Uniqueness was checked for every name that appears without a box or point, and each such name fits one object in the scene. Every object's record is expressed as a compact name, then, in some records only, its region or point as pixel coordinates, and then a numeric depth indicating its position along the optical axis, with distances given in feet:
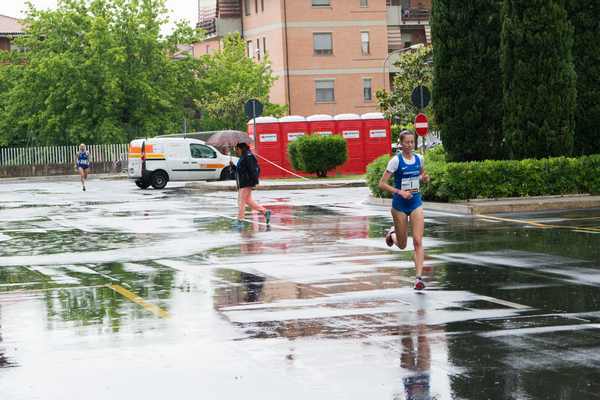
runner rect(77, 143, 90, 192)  154.63
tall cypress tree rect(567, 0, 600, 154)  91.09
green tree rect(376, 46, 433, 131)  196.44
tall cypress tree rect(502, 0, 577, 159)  89.04
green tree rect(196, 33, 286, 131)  221.25
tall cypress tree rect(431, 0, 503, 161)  93.76
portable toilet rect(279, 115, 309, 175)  156.66
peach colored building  257.55
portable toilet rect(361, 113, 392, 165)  158.92
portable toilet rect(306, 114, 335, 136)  158.81
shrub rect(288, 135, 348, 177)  147.64
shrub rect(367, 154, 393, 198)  98.89
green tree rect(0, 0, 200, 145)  218.18
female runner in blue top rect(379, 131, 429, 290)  45.19
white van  147.74
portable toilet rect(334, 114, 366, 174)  157.79
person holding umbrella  80.23
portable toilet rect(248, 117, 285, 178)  155.84
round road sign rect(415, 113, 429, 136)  102.94
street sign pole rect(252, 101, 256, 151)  145.28
